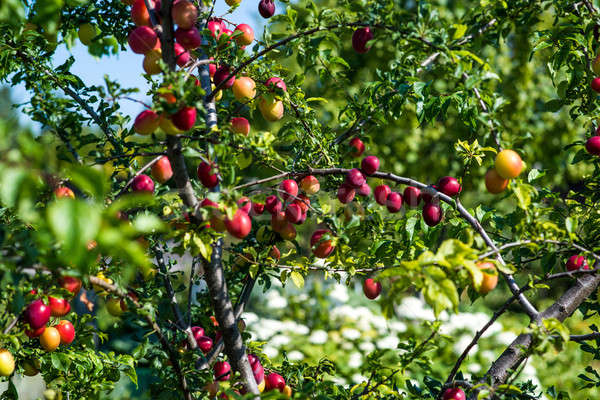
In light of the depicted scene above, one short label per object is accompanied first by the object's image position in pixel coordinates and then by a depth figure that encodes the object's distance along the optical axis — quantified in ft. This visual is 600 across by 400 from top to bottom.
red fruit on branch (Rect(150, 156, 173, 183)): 7.52
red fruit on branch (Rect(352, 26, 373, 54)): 7.73
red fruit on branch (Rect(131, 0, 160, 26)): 7.38
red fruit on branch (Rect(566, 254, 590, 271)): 7.68
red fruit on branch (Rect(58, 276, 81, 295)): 7.19
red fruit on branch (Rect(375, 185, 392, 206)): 7.68
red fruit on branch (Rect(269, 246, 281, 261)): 7.86
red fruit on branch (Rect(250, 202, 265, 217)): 7.76
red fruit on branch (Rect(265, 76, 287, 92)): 7.53
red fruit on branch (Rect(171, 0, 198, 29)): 7.25
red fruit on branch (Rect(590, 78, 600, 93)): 7.84
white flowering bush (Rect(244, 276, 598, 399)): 17.35
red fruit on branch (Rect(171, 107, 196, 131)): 7.06
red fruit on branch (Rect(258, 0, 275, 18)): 7.85
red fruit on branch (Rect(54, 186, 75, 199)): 7.23
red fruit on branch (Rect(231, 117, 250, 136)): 7.65
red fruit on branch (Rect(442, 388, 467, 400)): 7.43
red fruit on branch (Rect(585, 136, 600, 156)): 7.75
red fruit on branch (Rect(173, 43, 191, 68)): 7.56
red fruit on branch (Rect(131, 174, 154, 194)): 7.41
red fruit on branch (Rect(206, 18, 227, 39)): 7.68
